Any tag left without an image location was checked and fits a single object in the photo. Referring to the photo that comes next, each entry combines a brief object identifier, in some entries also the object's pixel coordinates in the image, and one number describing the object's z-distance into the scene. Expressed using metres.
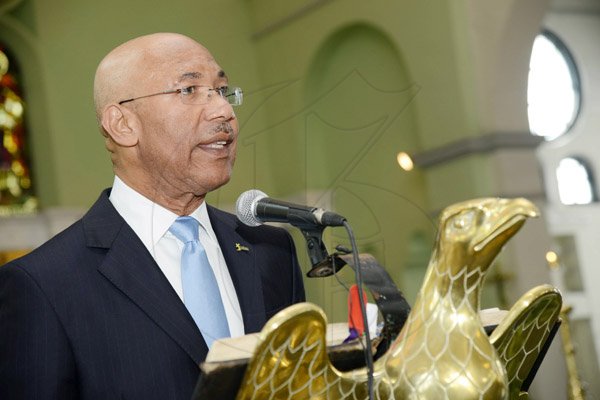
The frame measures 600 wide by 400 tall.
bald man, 2.35
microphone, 2.09
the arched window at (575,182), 13.47
